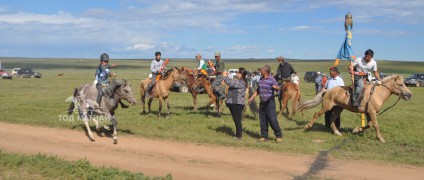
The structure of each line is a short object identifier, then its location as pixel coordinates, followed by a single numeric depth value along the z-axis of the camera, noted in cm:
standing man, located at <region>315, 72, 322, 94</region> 2707
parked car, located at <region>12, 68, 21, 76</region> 6874
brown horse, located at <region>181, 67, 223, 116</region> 1906
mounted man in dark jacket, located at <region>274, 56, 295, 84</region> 1861
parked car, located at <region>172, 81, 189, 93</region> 3366
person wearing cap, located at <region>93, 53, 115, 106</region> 1405
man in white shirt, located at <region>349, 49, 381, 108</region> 1336
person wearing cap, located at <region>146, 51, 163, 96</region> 1846
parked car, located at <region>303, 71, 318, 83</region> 6075
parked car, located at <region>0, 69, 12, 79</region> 6150
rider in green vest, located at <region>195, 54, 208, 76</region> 2002
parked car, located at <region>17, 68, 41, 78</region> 6775
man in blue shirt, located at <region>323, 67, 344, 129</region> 1573
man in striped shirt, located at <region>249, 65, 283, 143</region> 1288
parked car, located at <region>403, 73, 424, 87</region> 4944
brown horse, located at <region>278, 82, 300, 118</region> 1795
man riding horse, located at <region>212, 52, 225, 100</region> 1699
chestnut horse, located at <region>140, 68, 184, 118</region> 1775
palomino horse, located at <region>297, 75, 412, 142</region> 1335
